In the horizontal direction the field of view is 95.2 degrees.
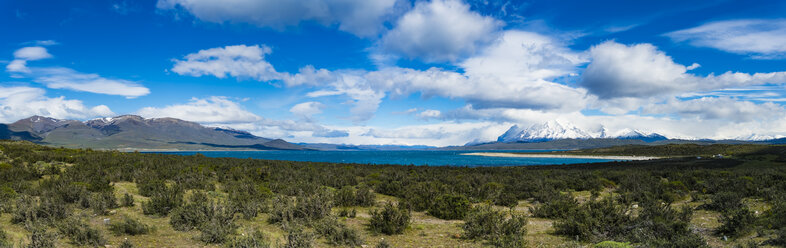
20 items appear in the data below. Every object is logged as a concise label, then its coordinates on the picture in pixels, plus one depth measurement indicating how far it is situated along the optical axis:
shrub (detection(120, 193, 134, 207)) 13.64
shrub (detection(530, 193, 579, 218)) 13.62
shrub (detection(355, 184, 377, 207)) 16.50
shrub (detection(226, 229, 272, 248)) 7.89
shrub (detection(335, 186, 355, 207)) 16.31
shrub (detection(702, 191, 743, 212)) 12.88
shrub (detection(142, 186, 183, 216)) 12.63
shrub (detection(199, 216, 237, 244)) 9.48
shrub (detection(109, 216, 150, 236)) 9.84
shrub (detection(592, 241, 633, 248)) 8.26
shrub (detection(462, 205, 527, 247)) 9.86
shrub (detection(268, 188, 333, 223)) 12.06
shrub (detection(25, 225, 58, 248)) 7.44
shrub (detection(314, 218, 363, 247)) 9.67
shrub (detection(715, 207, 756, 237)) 9.34
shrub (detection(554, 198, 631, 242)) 9.82
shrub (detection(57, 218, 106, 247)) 8.71
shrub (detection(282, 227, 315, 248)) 8.06
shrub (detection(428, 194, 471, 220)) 13.85
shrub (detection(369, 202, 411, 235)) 10.96
